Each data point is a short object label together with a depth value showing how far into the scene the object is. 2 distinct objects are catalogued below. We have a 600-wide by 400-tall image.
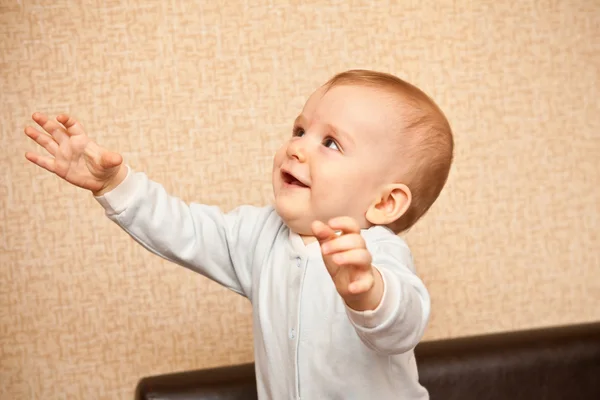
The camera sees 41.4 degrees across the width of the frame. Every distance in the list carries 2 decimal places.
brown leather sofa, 1.51
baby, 1.07
